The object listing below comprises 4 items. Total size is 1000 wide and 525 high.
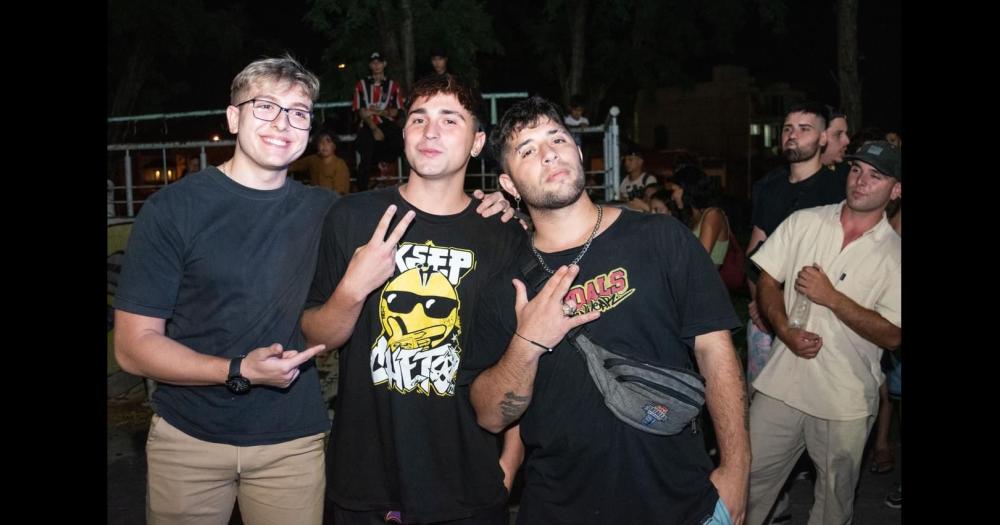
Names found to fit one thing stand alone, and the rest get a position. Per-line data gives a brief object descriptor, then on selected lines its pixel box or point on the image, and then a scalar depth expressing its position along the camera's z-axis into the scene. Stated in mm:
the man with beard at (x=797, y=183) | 5688
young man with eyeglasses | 3037
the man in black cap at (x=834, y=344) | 4285
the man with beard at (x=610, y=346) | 2807
